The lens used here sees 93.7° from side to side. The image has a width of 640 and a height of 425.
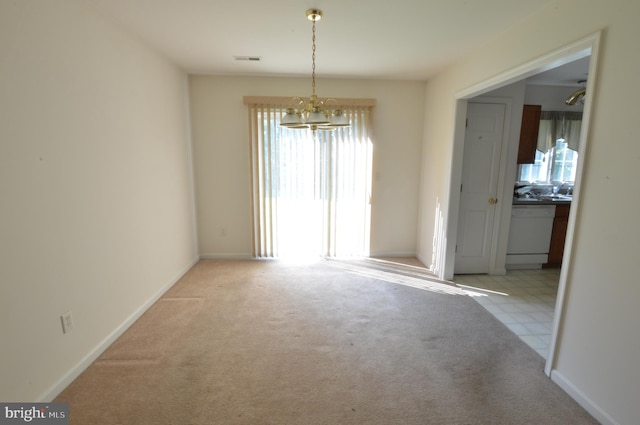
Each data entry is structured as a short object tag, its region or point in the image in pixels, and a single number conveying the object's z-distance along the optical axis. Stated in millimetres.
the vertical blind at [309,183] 4297
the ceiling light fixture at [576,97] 3386
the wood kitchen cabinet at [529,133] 3932
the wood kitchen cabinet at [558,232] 4094
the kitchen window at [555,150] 4680
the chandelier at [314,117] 2291
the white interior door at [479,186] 3721
